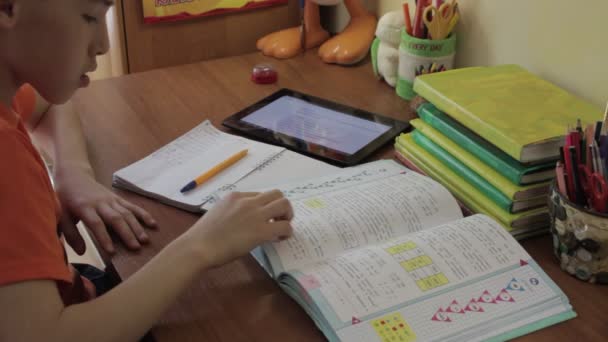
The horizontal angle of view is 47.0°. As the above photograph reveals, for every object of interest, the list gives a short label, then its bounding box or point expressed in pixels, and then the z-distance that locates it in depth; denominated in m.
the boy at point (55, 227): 0.65
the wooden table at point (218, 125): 0.73
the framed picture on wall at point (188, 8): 1.42
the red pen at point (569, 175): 0.76
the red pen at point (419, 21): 1.15
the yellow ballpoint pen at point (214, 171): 0.95
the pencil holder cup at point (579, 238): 0.75
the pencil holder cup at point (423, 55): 1.14
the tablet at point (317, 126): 1.05
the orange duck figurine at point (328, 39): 1.35
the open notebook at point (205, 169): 0.95
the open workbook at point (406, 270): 0.70
